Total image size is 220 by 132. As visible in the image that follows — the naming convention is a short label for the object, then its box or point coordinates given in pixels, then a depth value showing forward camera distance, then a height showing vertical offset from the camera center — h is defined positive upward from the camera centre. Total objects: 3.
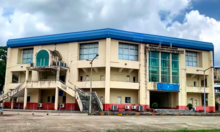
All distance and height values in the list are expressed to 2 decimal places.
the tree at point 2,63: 52.34 +5.58
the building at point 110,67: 40.78 +3.89
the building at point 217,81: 51.25 +2.20
